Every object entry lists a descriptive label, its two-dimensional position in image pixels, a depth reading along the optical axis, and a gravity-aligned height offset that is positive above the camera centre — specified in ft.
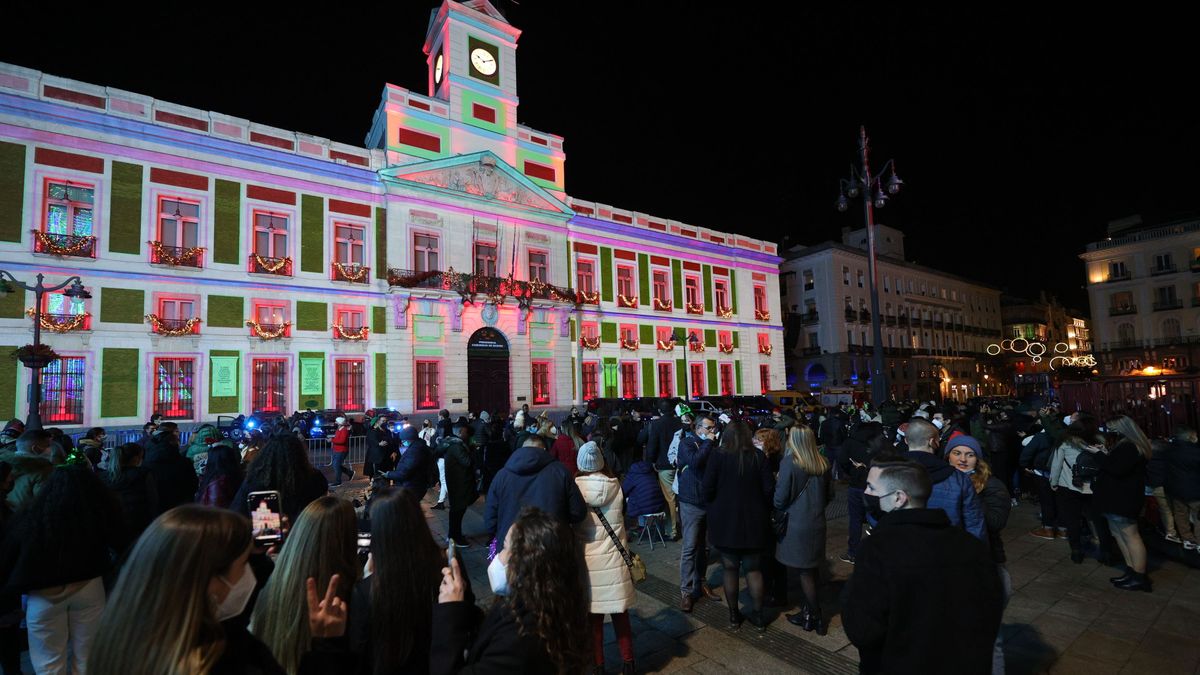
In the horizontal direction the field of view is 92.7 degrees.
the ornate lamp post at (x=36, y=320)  39.91 +6.40
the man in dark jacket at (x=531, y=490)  14.34 -2.69
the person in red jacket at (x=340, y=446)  41.39 -3.87
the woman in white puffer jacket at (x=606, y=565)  13.52 -4.34
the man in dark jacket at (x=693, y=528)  18.52 -4.80
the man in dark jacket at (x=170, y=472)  19.11 -2.50
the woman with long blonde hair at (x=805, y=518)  16.62 -4.14
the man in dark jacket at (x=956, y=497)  13.12 -2.89
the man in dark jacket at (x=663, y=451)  28.32 -3.47
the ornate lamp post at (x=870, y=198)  52.21 +16.41
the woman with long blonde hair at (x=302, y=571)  6.81 -2.24
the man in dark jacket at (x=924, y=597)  8.25 -3.29
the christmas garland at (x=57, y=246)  58.95 +16.35
